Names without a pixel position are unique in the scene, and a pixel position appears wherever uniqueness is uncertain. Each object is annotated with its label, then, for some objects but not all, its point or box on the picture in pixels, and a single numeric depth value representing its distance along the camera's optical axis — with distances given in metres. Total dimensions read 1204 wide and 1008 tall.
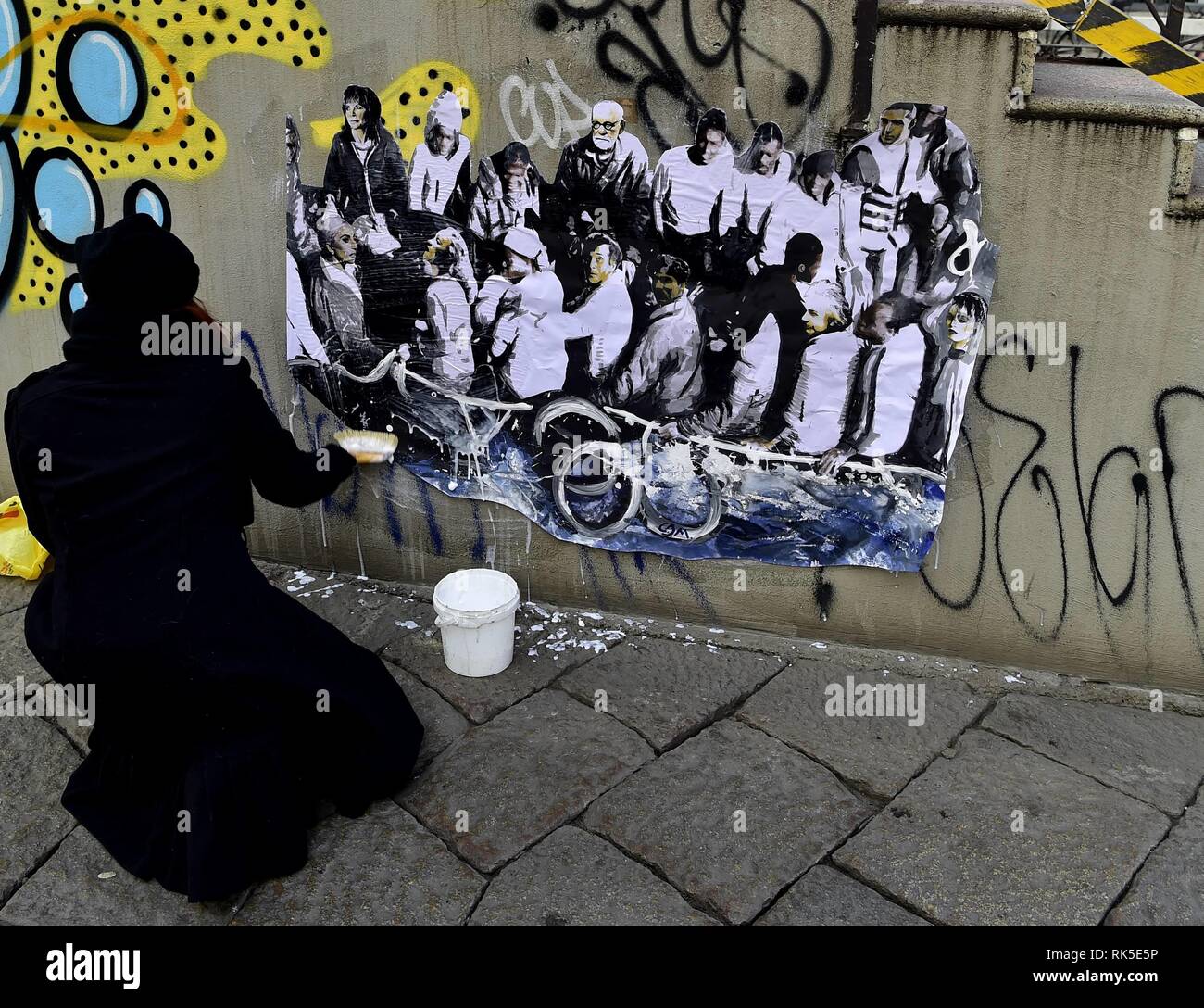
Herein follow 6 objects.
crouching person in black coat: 2.76
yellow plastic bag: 4.93
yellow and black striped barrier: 3.44
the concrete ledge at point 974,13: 3.17
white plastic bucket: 3.90
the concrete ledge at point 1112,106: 3.19
